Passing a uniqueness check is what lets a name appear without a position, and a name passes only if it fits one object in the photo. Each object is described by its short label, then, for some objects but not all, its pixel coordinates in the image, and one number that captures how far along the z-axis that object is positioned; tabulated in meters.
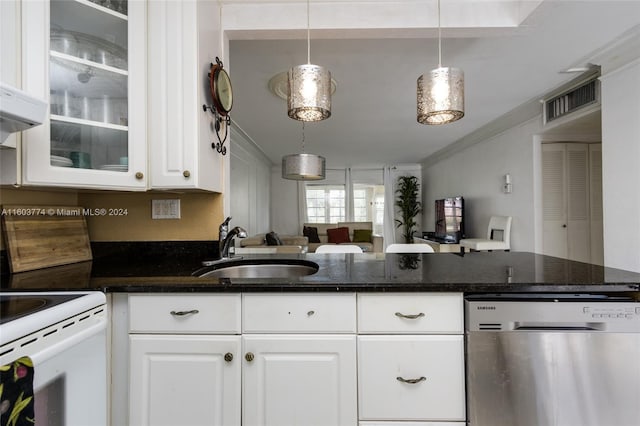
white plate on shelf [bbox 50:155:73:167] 1.19
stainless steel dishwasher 1.00
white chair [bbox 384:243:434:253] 2.01
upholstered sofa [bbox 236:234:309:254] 3.74
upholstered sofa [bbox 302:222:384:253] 6.27
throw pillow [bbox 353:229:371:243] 6.68
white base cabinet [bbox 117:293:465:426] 1.05
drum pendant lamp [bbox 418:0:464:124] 1.42
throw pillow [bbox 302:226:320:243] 6.82
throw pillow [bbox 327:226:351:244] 6.64
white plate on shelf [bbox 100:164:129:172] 1.33
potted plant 7.39
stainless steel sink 1.56
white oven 0.72
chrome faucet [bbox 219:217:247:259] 1.56
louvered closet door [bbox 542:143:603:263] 3.60
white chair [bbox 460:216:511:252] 3.99
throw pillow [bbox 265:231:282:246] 4.82
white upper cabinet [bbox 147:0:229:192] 1.37
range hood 0.87
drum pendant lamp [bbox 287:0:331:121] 1.42
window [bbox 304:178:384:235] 7.76
